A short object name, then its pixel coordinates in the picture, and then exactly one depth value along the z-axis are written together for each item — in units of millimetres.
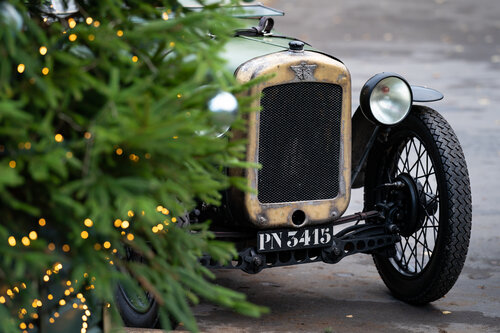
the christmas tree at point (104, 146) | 5309
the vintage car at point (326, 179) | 10008
